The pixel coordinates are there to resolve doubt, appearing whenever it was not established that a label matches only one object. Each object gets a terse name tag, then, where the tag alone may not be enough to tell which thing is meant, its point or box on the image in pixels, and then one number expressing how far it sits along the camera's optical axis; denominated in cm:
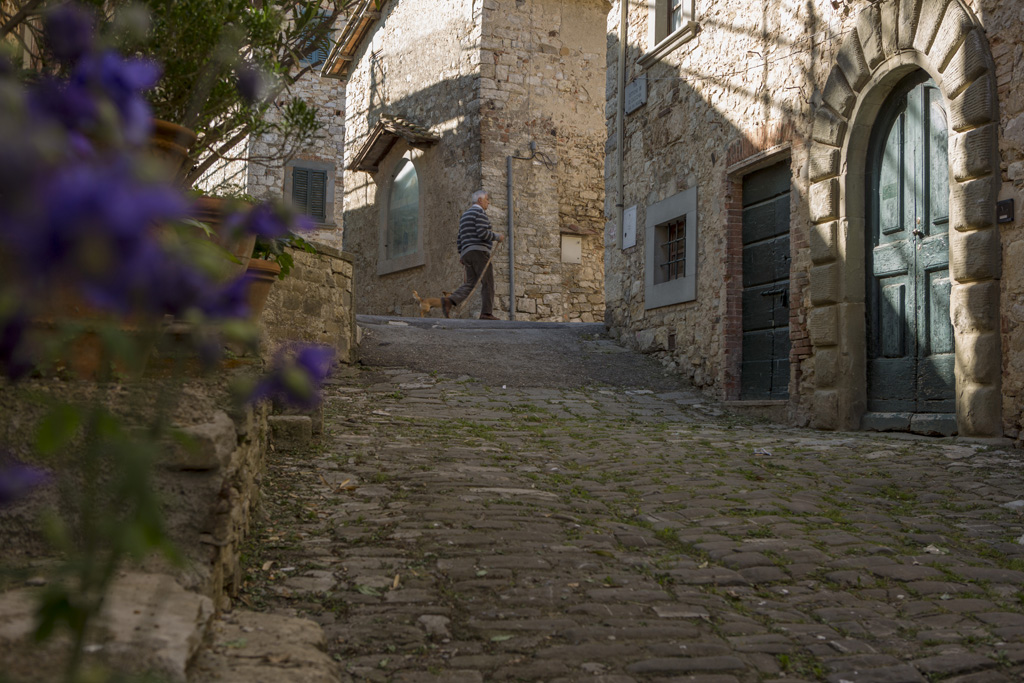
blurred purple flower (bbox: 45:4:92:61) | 132
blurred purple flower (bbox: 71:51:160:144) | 106
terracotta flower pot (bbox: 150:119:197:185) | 356
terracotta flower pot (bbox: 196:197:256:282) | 412
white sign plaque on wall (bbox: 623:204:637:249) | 1138
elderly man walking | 1342
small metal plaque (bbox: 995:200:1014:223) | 625
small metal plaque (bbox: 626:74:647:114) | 1125
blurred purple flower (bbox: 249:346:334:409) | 105
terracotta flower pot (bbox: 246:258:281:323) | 496
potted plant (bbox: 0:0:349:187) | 388
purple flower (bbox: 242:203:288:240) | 116
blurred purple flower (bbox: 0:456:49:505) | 109
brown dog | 1492
